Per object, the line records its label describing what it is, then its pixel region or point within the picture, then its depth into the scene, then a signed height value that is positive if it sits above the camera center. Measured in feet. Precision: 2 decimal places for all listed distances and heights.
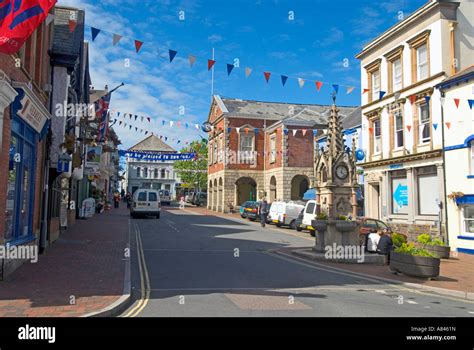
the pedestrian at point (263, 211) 89.71 -2.26
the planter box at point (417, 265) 36.35 -5.66
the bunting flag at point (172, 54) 42.93 +14.96
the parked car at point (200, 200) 192.85 +0.11
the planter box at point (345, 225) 47.70 -2.77
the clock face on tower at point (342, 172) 51.62 +3.50
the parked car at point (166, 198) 195.62 +0.99
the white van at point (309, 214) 76.64 -2.51
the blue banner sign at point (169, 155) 143.93 +15.58
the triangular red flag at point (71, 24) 39.05 +16.31
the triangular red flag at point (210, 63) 45.88 +14.97
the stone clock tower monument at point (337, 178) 51.08 +2.76
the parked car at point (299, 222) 81.74 -4.24
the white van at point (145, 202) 95.96 -0.44
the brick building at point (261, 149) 130.41 +16.86
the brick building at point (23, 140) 29.94 +5.00
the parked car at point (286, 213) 88.41 -2.63
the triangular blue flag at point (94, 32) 38.22 +15.31
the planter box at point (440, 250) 50.49 -5.96
